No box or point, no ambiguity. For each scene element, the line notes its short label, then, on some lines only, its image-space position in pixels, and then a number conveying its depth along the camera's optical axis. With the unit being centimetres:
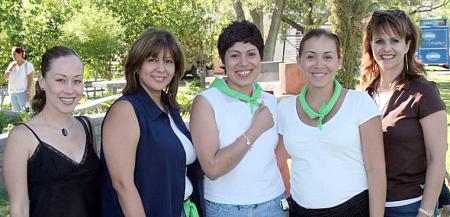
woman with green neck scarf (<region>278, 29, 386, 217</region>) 267
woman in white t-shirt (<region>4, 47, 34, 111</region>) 1076
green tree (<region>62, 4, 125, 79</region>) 1964
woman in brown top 278
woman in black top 251
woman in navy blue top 261
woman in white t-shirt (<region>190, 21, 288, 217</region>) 282
